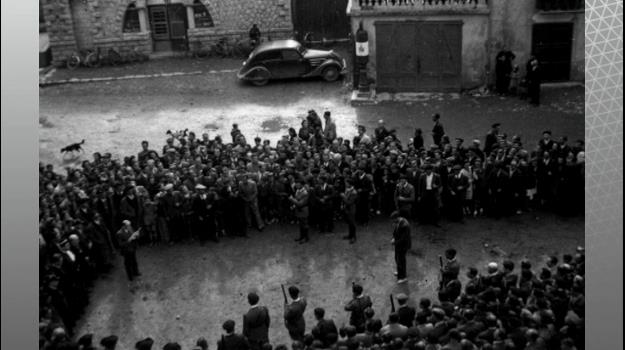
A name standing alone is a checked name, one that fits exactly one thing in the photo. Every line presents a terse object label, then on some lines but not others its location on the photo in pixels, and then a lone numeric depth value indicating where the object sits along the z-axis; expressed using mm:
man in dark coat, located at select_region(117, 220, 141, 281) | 13109
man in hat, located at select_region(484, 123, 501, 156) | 16062
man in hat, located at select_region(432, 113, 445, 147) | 17031
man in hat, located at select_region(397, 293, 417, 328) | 10383
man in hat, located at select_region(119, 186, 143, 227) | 14273
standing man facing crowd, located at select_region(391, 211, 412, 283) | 12672
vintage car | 22703
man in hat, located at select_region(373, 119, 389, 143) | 16875
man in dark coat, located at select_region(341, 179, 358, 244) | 14125
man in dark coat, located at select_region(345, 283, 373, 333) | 10977
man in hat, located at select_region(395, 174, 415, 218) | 14155
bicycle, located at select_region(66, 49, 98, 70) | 25859
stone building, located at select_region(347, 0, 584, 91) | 20672
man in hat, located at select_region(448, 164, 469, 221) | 14391
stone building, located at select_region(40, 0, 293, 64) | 25719
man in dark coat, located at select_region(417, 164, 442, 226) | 14352
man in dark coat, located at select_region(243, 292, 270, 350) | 10733
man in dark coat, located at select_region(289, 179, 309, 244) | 14148
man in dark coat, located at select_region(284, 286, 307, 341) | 10852
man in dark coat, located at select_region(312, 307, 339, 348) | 10180
